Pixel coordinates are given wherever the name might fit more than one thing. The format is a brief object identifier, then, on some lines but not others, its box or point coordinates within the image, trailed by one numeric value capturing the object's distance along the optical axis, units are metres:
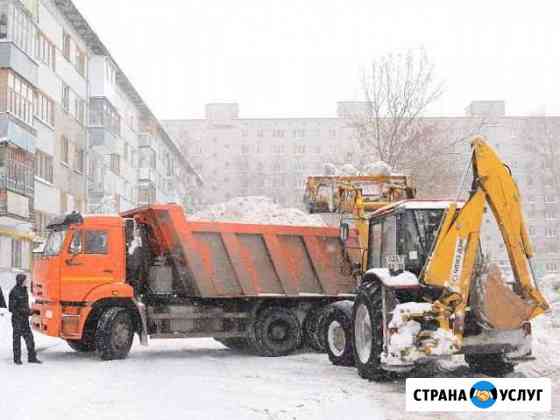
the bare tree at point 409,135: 36.50
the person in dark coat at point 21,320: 13.69
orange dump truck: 14.45
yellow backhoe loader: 10.79
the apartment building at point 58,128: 28.36
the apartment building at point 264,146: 94.12
